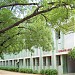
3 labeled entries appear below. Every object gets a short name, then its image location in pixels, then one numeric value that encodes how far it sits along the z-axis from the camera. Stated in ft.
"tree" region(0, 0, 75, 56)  17.93
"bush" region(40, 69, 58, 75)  58.36
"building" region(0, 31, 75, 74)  56.78
